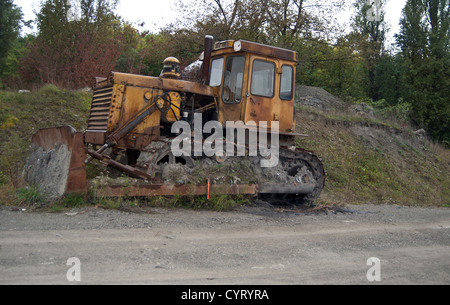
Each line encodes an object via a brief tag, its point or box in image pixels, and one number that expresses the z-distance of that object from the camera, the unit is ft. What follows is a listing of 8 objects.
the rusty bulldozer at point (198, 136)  23.72
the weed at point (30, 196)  21.47
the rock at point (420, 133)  67.92
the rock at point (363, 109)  69.87
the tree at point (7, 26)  56.59
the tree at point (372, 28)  86.79
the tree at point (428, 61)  73.51
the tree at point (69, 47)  46.73
